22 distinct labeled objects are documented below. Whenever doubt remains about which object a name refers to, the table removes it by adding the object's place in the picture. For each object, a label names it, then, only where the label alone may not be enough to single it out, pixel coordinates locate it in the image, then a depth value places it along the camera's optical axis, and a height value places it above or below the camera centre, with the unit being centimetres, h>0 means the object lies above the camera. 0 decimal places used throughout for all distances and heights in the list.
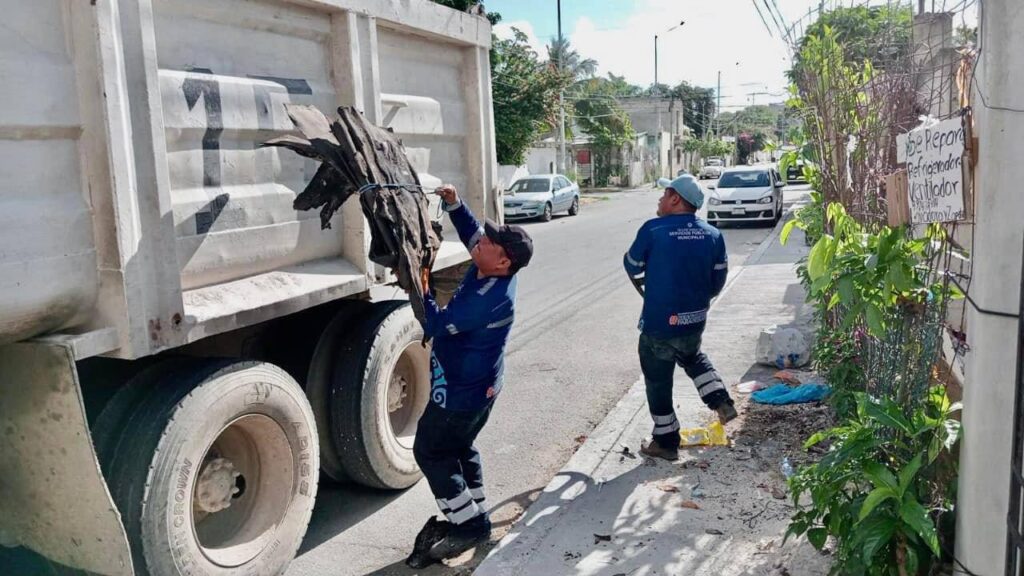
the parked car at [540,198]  2406 -77
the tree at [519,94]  2662 +242
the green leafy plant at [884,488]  270 -111
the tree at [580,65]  5725 +695
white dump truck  272 -39
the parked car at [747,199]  2067 -90
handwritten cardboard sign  265 -6
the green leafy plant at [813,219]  581 -43
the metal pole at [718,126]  9246 +394
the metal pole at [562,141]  3338 +119
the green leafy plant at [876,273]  298 -42
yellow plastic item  523 -166
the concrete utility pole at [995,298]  229 -41
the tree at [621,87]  7330 +760
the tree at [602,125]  4497 +225
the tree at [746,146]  7719 +140
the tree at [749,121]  8606 +427
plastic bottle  440 -159
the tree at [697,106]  8512 +578
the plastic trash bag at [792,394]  588 -162
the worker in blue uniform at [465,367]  375 -86
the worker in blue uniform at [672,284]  489 -68
